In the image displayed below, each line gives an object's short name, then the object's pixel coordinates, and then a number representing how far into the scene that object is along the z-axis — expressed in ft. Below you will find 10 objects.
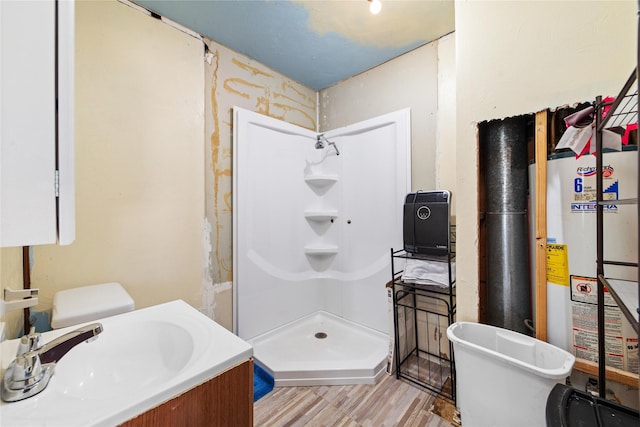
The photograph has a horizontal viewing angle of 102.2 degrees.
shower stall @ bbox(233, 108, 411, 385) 6.17
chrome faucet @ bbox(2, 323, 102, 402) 1.81
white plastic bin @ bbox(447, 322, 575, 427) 2.91
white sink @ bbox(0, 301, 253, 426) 1.69
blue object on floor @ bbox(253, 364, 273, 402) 5.04
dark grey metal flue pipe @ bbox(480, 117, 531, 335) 3.76
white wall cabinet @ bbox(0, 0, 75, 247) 1.25
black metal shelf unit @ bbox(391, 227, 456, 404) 5.09
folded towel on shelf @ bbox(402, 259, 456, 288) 5.02
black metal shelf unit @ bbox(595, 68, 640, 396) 2.69
